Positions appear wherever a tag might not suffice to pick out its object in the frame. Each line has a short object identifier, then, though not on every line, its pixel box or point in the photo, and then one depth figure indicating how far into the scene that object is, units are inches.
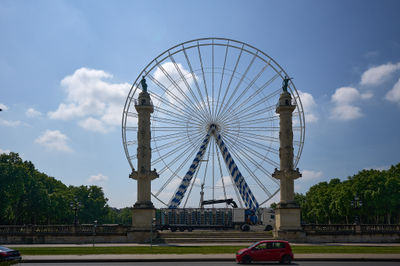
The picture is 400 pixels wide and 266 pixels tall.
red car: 917.8
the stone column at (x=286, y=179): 1648.6
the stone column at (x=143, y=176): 1680.2
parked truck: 2151.8
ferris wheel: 1996.8
